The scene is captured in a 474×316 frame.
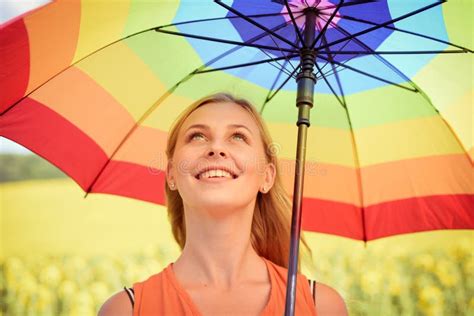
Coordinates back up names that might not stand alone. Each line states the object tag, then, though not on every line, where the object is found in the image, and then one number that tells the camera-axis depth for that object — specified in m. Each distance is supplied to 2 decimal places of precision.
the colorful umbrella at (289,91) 1.46
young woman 1.45
